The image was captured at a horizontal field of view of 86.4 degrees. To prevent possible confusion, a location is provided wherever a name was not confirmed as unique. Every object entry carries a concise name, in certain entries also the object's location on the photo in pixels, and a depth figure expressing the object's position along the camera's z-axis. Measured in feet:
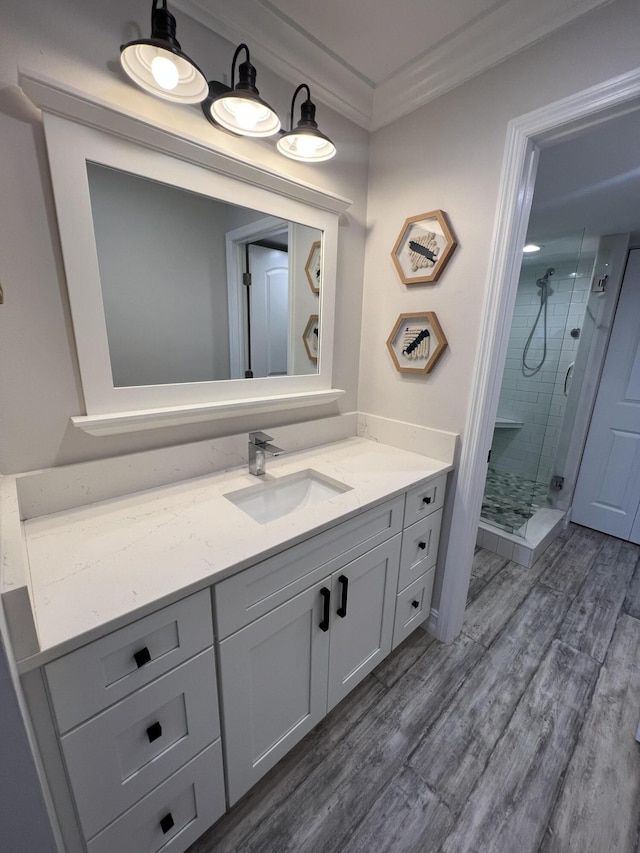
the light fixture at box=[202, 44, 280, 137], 3.19
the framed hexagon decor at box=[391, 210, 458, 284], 4.41
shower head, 8.64
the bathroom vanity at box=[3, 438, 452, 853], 2.08
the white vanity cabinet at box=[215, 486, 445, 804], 2.81
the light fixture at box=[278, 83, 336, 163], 3.67
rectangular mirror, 3.05
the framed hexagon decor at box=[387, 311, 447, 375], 4.67
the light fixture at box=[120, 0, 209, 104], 2.71
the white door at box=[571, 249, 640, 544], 7.36
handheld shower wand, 8.77
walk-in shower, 7.97
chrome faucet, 4.11
